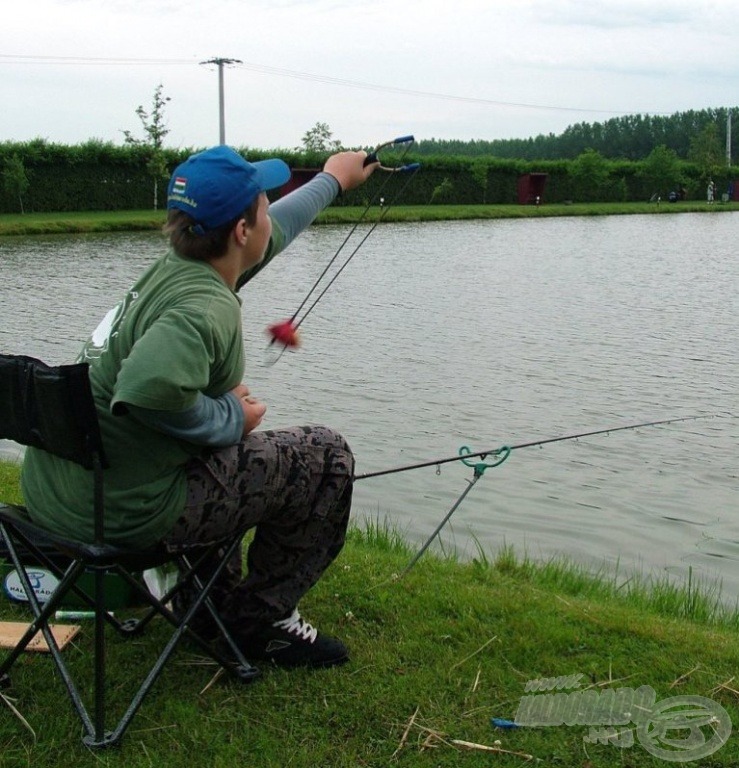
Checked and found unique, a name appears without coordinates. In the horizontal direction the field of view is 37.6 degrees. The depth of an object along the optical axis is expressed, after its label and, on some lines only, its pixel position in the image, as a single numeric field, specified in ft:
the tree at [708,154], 253.44
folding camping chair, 8.38
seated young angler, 8.38
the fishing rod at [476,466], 13.37
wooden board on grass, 11.06
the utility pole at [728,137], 315.02
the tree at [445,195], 174.09
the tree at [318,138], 194.17
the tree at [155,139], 140.46
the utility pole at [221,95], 153.48
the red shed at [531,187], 200.44
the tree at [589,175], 214.69
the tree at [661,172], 232.94
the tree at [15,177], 123.95
